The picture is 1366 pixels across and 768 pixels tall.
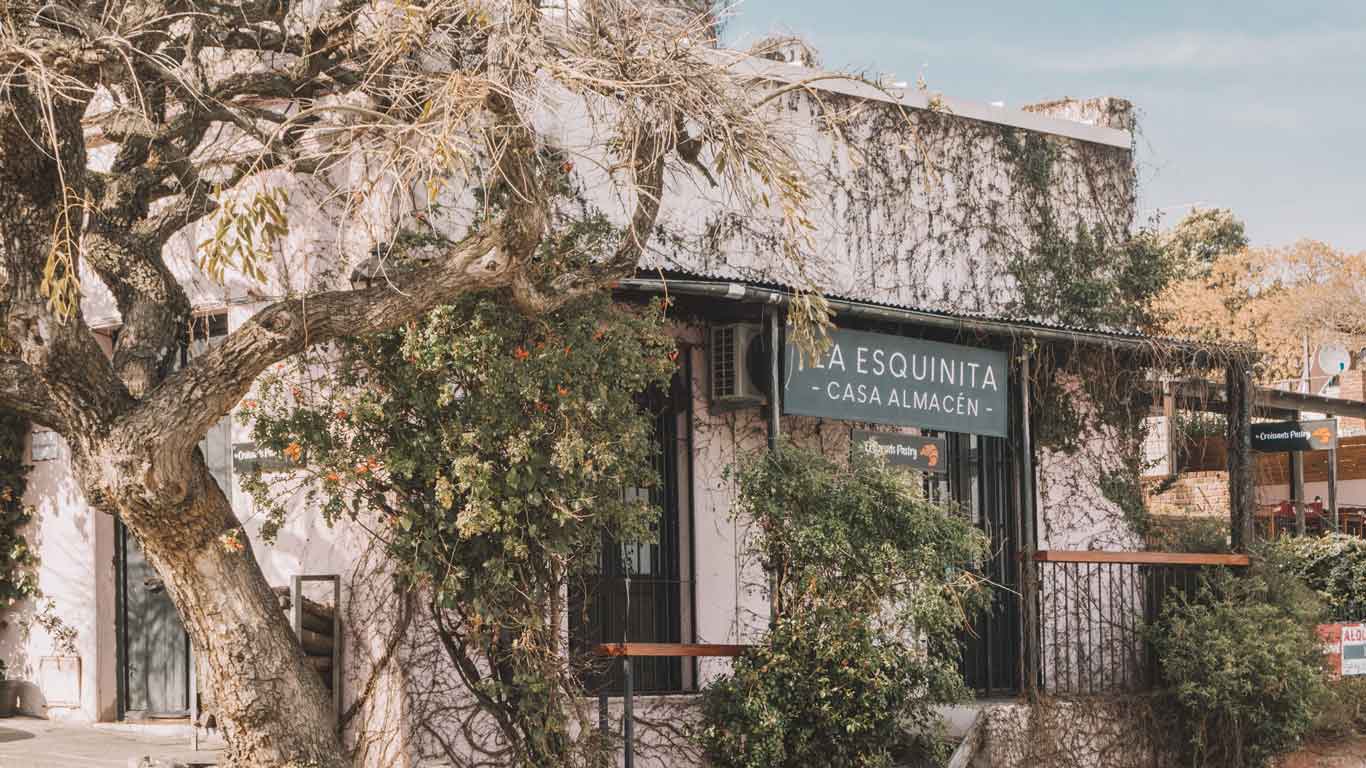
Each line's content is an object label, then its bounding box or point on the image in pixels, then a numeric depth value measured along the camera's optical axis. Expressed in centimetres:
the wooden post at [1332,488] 1510
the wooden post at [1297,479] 1498
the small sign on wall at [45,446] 1059
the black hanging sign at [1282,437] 1203
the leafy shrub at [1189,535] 1154
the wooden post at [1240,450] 1130
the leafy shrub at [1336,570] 1260
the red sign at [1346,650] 1138
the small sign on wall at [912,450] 1048
